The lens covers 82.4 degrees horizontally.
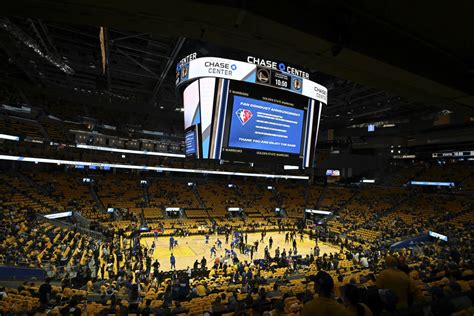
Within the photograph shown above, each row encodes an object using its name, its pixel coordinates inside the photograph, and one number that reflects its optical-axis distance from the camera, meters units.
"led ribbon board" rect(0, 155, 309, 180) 27.83
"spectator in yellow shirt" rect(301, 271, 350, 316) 2.40
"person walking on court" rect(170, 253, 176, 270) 17.35
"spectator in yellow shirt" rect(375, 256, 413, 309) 3.57
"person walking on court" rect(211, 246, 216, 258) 21.55
